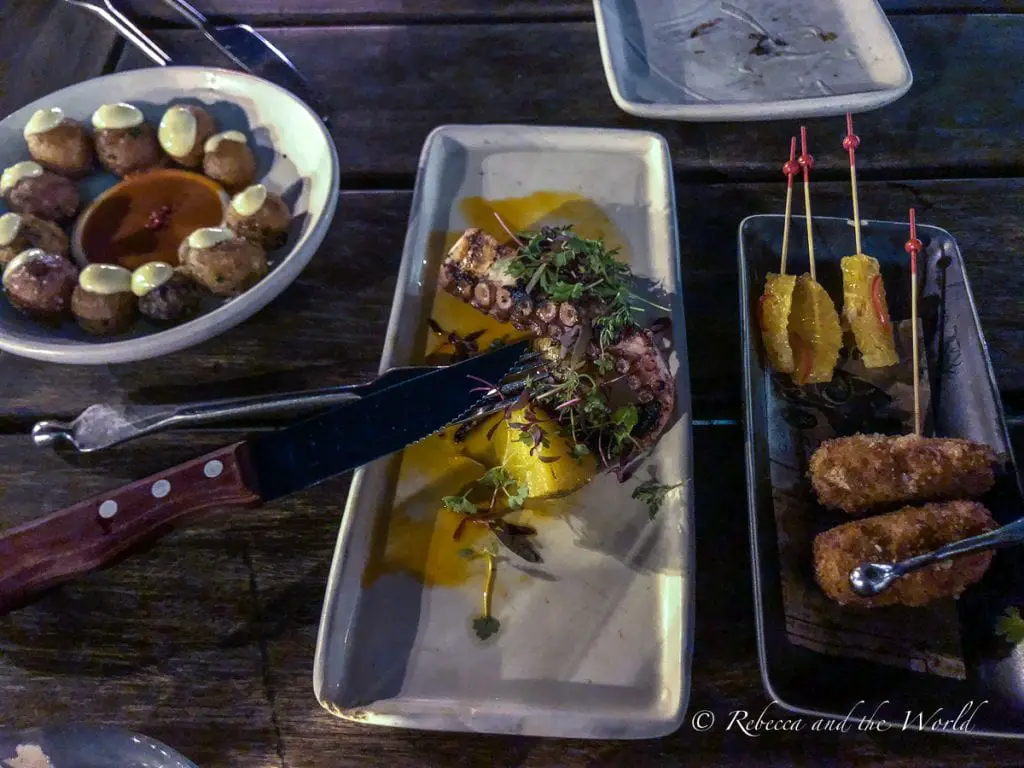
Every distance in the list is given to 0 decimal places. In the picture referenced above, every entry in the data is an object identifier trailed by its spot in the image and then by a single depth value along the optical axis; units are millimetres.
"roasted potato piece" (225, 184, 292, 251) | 430
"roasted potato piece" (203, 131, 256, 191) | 459
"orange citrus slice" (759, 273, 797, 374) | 407
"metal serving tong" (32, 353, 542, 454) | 380
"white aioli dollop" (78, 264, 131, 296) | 406
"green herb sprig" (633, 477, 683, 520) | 370
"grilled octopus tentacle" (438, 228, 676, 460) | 387
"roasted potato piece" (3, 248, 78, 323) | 406
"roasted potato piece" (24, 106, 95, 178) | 456
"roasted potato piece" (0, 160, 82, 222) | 442
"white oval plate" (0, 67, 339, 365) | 394
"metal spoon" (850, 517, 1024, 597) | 332
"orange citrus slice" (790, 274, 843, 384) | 411
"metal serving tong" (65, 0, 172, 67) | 536
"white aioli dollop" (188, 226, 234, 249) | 414
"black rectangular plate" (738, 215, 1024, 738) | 332
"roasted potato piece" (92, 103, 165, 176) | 463
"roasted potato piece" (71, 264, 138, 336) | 406
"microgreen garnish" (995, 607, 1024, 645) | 340
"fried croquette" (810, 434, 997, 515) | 370
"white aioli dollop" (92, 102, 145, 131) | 463
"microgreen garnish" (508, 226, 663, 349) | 397
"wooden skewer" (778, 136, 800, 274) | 427
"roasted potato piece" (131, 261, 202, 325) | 408
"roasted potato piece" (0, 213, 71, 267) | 422
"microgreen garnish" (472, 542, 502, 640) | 351
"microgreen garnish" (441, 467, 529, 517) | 370
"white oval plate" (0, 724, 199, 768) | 315
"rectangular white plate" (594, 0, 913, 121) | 501
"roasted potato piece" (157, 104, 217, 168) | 464
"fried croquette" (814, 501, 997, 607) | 348
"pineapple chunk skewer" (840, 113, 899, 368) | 413
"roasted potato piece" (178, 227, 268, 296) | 413
